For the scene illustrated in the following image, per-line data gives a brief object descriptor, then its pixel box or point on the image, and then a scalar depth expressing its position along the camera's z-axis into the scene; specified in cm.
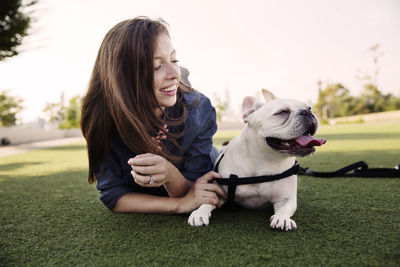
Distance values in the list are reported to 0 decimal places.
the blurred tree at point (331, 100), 3540
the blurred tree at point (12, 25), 615
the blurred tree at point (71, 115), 2645
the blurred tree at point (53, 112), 2783
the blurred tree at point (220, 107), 3218
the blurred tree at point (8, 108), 1578
